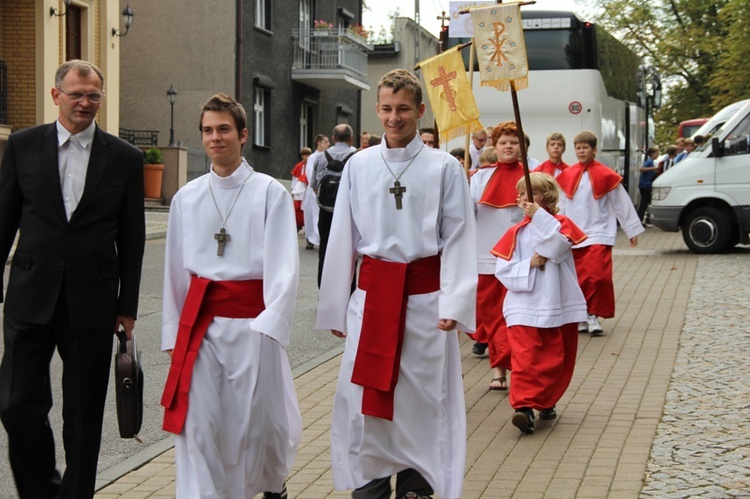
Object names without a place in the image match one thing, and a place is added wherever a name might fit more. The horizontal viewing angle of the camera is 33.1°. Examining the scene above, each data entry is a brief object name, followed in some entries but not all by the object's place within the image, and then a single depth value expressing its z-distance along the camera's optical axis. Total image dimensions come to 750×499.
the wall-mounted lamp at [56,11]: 24.02
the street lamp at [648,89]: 33.35
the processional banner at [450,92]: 9.54
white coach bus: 21.92
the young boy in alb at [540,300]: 7.53
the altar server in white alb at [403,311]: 5.28
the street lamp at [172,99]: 32.47
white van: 20.91
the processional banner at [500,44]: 7.43
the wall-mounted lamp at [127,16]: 28.23
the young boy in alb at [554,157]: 11.34
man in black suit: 5.30
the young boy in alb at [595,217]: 11.62
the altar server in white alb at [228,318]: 5.06
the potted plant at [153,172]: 30.16
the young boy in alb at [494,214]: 9.45
